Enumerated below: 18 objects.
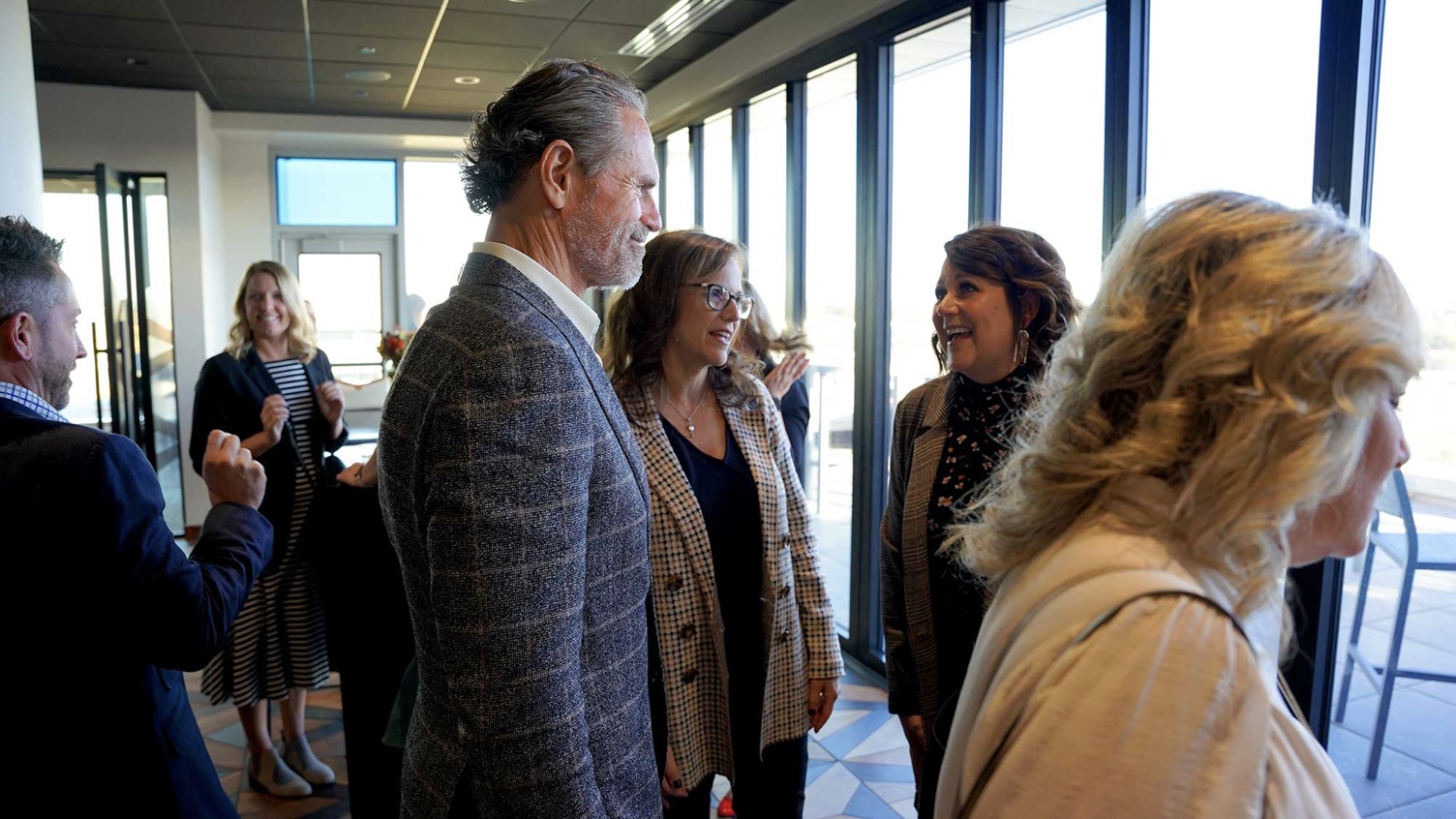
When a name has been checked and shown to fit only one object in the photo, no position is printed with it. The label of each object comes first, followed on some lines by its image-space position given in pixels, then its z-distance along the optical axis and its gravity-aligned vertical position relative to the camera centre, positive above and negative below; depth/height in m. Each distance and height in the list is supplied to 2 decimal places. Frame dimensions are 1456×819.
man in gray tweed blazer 1.03 -0.17
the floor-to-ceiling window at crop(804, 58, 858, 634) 4.51 +0.12
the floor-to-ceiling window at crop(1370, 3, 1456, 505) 2.04 +0.30
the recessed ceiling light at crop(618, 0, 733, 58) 4.79 +1.64
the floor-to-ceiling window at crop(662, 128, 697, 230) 6.54 +1.06
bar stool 2.12 -0.51
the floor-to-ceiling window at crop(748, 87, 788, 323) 5.19 +0.74
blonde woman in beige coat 0.71 -0.16
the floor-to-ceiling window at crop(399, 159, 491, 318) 8.73 +0.95
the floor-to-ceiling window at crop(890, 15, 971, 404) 3.73 +0.64
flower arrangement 5.05 -0.06
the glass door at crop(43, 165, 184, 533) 6.50 +0.31
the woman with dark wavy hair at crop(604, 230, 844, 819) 1.86 -0.43
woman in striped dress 3.16 -0.55
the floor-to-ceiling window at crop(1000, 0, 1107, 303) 3.04 +0.68
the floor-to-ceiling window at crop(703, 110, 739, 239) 5.86 +0.98
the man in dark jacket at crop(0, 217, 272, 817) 1.32 -0.37
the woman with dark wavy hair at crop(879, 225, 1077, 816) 1.93 -0.21
